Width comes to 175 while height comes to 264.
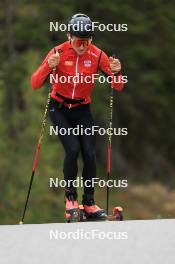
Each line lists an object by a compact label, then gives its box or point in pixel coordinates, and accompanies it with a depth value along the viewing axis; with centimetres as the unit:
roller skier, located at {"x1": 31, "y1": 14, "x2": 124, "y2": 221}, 1803
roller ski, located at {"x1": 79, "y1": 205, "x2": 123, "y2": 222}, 1908
